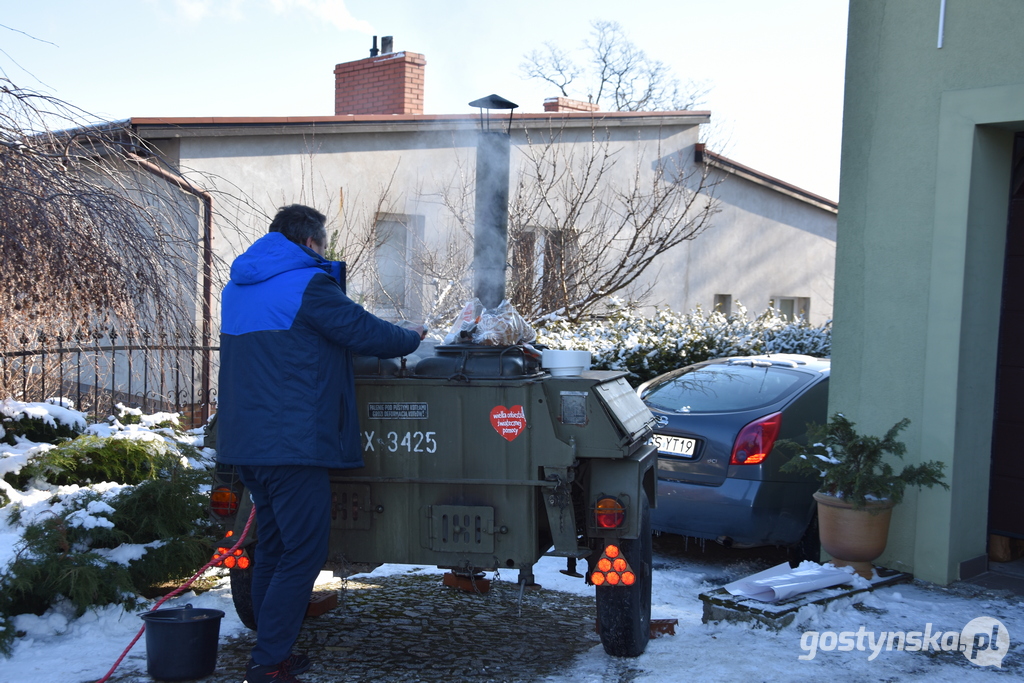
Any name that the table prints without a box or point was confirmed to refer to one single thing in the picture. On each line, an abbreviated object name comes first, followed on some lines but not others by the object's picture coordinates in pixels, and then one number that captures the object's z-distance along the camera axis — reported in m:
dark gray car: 5.78
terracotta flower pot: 5.39
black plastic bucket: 3.85
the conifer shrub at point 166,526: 4.98
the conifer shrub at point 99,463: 5.55
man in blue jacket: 3.77
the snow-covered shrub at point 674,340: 9.81
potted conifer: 5.37
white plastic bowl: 4.28
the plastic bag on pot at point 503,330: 4.55
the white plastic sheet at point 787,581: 4.90
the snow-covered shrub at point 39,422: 6.14
